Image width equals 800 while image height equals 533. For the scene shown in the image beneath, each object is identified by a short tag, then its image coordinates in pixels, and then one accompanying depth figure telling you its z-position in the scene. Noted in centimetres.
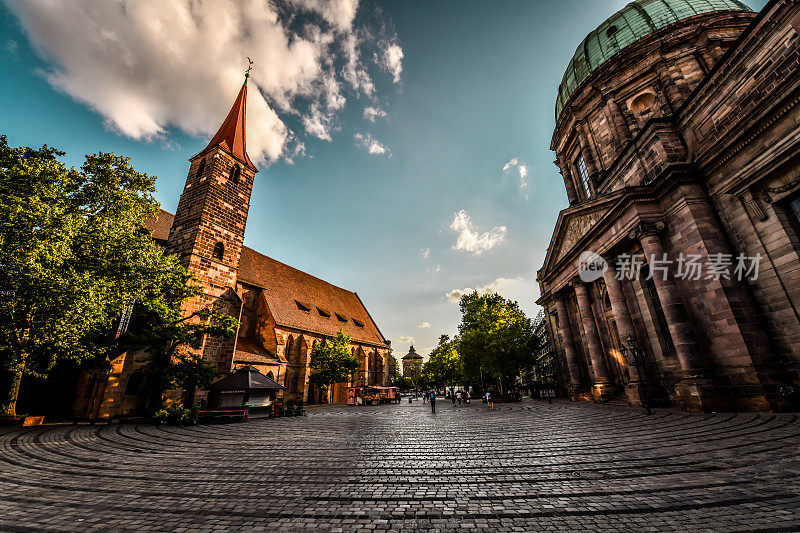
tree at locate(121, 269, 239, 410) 1473
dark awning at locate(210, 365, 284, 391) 1590
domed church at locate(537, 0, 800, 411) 1102
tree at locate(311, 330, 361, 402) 2889
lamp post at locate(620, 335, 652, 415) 1393
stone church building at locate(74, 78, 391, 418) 1603
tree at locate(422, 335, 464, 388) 5388
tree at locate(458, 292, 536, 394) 3098
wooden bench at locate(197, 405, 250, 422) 1485
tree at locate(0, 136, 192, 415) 1159
